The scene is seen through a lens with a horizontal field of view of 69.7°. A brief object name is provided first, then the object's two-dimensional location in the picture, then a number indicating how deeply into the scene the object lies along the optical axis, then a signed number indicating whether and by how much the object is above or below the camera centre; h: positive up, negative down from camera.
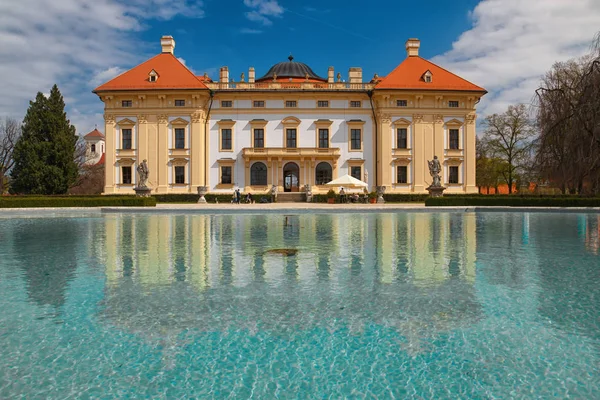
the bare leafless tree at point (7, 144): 49.31 +6.46
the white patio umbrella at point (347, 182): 35.59 +1.22
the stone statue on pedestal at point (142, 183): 33.06 +1.14
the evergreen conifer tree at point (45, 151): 37.22 +4.10
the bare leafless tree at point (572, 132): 21.53 +3.39
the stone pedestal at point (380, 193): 35.99 +0.31
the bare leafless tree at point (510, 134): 47.03 +6.84
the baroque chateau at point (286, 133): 41.44 +6.30
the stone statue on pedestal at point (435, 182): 32.84 +1.10
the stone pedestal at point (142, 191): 33.00 +0.51
